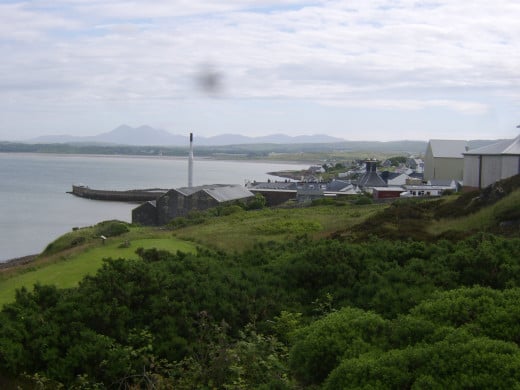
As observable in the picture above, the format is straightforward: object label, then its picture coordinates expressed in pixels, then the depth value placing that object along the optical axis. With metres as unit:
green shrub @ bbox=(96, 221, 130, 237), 29.61
